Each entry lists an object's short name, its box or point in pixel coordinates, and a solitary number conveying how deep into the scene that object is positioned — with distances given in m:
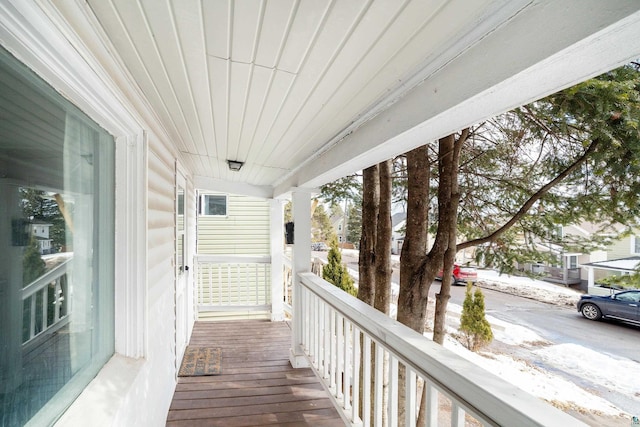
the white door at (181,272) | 3.46
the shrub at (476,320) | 6.16
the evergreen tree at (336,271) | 6.19
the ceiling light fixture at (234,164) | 3.33
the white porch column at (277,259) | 5.51
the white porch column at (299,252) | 3.67
